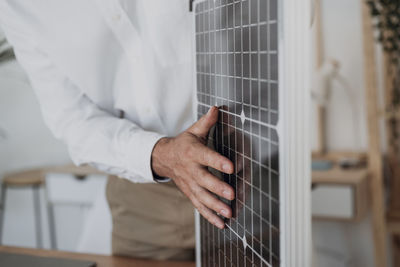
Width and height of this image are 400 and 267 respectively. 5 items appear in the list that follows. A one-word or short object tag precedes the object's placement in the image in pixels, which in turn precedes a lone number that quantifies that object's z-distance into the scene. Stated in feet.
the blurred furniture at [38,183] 9.16
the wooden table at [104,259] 3.32
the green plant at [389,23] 7.15
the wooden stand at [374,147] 7.33
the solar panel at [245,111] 1.58
